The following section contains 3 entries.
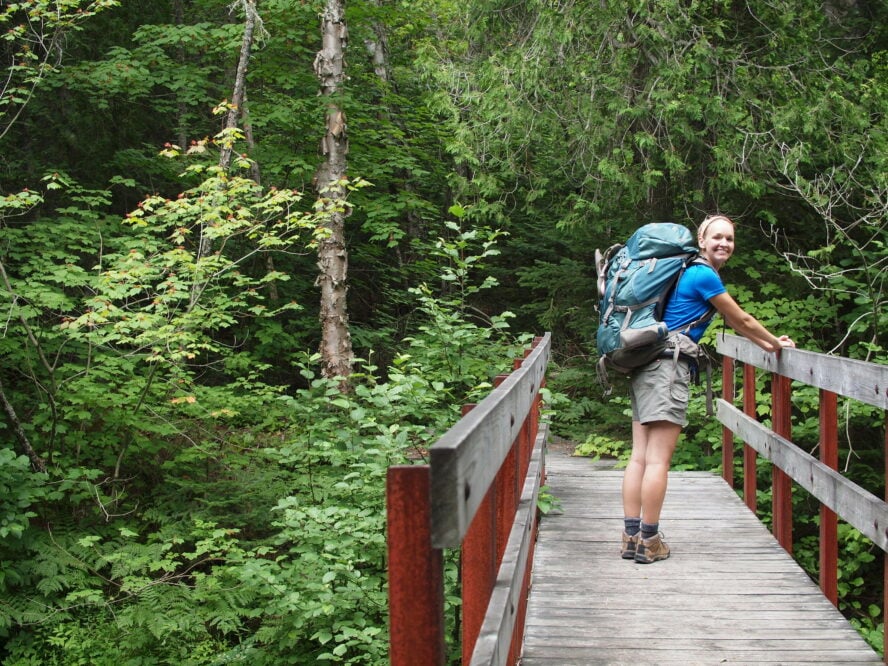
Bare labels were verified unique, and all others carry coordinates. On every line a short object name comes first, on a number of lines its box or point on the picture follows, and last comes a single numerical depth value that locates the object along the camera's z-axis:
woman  4.26
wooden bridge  1.37
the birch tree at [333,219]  10.97
